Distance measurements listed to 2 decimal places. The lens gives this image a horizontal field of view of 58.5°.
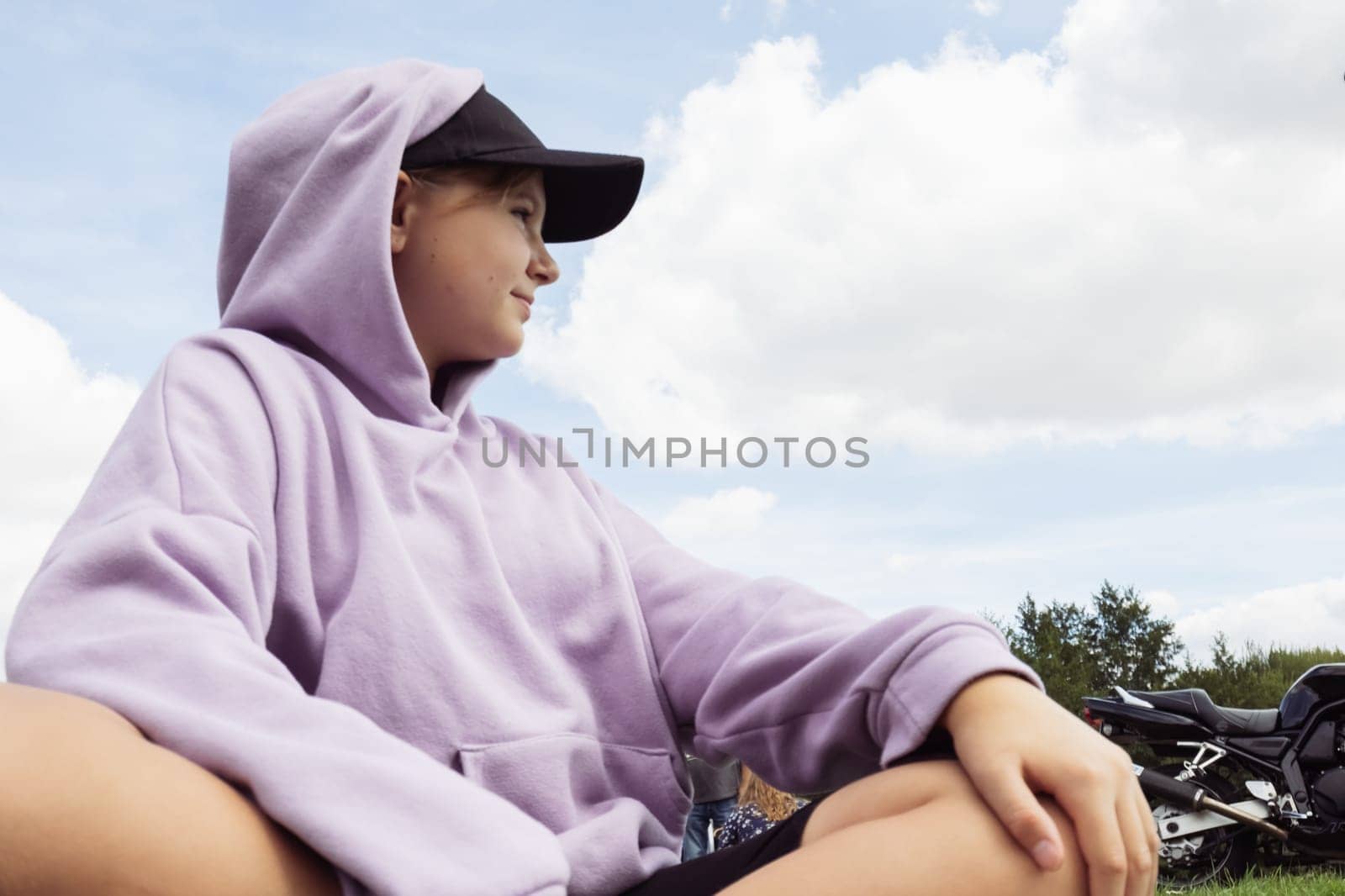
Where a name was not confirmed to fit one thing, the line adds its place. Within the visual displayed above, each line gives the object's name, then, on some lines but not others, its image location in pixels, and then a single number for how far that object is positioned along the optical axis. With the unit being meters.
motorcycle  6.13
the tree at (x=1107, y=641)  9.80
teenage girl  0.91
